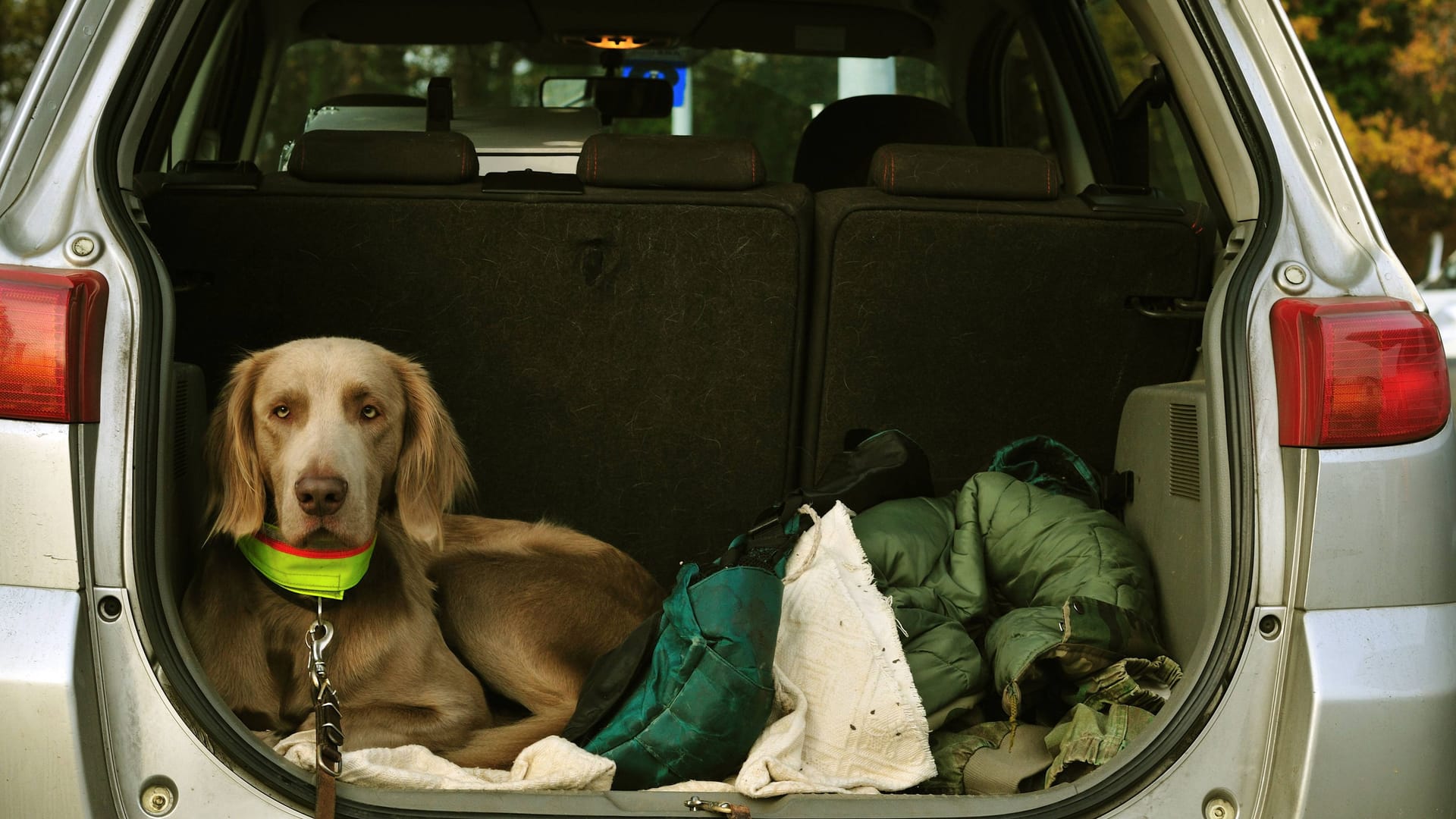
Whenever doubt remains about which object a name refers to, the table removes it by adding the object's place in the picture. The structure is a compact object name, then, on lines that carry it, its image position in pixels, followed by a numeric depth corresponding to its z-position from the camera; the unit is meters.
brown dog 2.47
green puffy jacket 2.46
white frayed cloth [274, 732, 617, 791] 2.08
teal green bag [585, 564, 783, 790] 2.19
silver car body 1.87
